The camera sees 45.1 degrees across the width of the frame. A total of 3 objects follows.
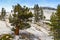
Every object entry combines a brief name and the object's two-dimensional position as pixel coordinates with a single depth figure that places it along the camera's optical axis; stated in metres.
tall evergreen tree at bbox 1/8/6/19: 31.10
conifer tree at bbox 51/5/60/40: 14.00
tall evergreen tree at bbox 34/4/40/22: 28.73
